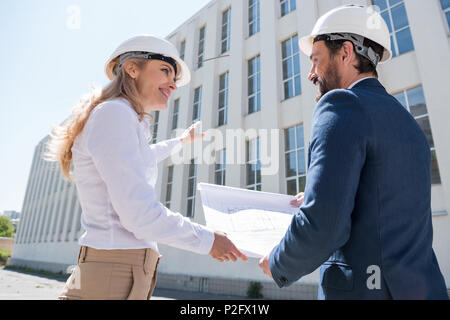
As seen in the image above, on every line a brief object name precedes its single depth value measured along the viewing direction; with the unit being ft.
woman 4.93
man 4.01
